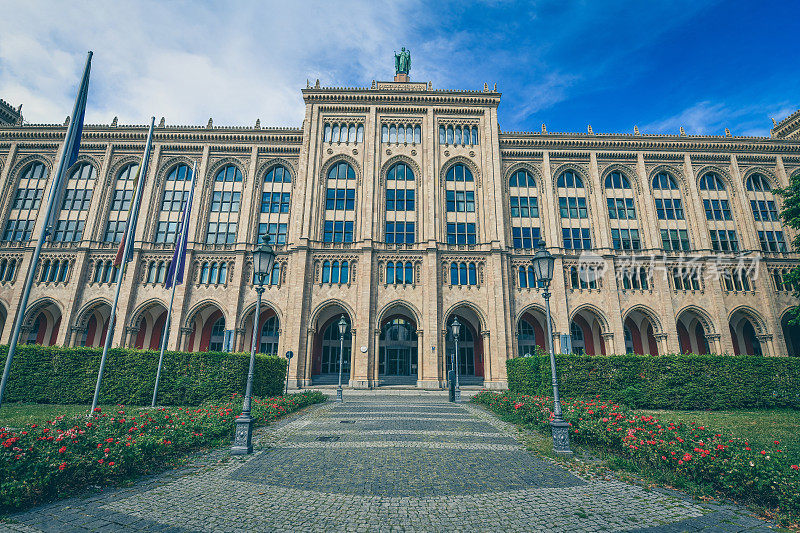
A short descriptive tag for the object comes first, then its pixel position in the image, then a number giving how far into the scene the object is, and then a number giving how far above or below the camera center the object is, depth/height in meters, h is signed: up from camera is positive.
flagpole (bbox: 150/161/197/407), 15.02 +5.30
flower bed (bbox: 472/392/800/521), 5.60 -1.96
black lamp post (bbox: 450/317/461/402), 19.86 +1.37
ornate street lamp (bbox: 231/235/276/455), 8.52 -1.37
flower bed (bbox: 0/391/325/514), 5.32 -1.97
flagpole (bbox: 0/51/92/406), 7.29 +4.95
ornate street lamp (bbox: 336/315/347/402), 20.38 +1.49
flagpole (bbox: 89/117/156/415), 12.65 +5.09
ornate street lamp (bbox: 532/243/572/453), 8.86 -0.22
